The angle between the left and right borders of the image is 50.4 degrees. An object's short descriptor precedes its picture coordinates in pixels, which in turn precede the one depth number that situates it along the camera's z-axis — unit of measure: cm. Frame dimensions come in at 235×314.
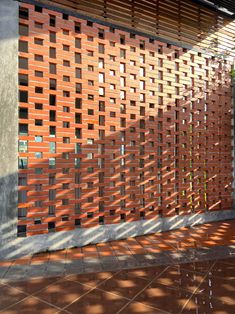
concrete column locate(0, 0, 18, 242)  382
